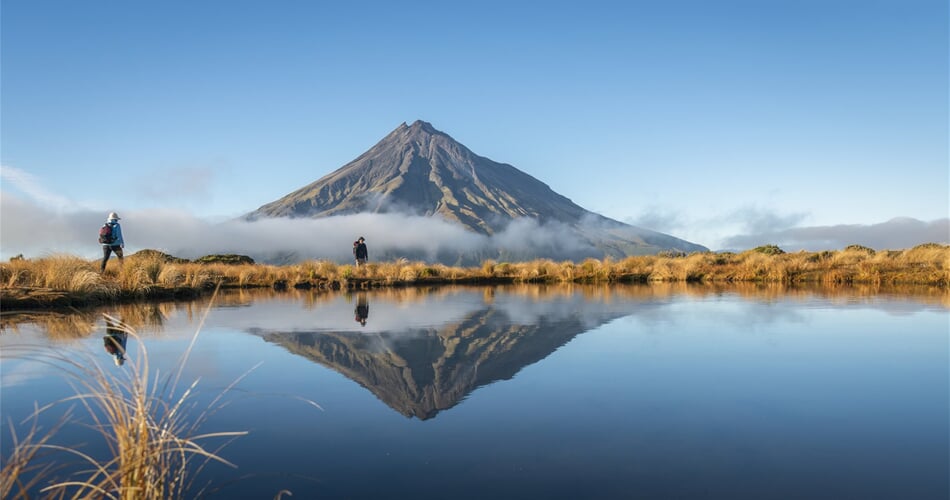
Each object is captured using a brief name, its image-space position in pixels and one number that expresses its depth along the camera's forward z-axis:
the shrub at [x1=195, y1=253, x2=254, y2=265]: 33.55
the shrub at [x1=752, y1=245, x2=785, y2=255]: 37.29
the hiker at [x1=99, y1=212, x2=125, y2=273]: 14.10
